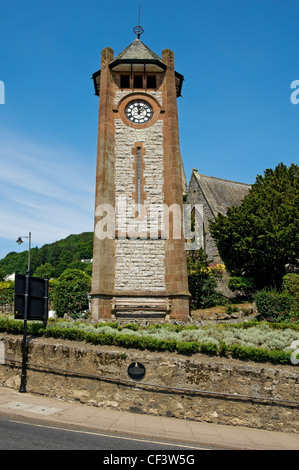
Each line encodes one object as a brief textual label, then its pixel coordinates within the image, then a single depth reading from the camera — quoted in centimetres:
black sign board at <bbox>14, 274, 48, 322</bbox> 1258
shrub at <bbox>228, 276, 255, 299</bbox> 2839
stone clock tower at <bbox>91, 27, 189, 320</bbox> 2002
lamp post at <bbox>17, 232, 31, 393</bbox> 1216
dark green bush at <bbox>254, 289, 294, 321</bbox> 2153
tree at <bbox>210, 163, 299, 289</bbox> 2627
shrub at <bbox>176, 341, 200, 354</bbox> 1152
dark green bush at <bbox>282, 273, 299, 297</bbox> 2258
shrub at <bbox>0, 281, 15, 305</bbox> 3421
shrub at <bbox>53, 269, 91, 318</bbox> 2359
